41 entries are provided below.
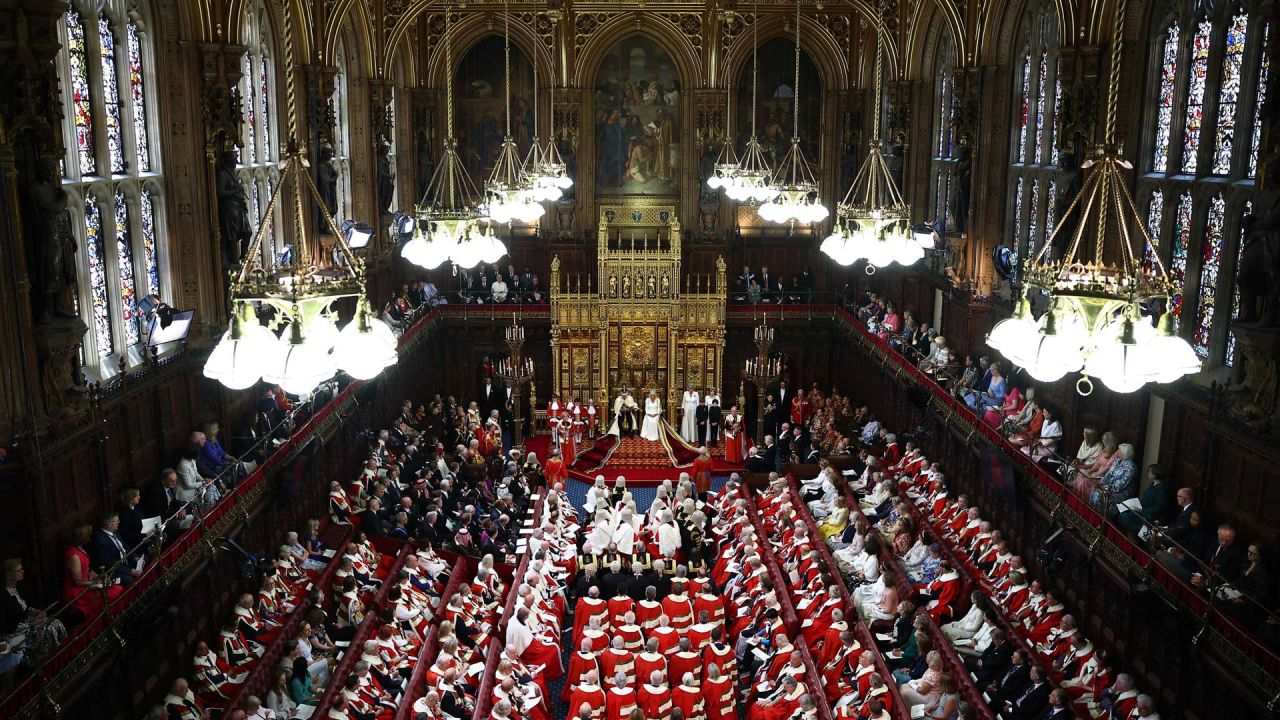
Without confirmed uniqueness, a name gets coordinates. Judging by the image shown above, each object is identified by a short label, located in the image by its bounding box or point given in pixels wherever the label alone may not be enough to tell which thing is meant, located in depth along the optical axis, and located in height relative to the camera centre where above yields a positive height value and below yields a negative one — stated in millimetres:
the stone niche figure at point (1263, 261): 11383 -686
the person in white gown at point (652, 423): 26000 -5569
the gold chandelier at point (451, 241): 10422 -493
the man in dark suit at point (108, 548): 11883 -4026
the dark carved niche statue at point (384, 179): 25703 +244
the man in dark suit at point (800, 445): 24203 -5643
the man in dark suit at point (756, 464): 23109 -5796
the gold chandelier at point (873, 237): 11586 -470
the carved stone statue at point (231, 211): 16438 -353
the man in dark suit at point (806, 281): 29328 -2407
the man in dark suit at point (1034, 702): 12711 -5930
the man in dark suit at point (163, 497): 13609 -3931
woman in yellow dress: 19234 -5872
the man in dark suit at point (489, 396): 27875 -5336
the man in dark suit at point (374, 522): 18484 -5683
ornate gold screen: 27375 -3497
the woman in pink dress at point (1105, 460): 15086 -3744
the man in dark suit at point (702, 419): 26484 -5540
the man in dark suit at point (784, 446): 24609 -5804
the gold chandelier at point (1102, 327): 6309 -796
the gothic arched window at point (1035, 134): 19188 +1120
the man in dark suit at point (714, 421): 26547 -5634
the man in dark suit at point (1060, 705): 12203 -5759
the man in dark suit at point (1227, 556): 11938 -3986
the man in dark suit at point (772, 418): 26831 -5591
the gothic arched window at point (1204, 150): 13578 +611
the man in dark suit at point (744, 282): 29189 -2430
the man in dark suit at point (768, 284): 29248 -2488
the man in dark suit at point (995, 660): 13680 -5899
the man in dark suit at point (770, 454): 23859 -5763
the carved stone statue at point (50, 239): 11312 -553
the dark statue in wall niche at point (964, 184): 21625 +201
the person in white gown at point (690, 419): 26703 -5587
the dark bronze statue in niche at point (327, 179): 20812 +185
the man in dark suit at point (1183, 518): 12945 -3895
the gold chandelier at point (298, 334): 5984 -832
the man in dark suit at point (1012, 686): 13000 -5903
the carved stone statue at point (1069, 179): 16219 +240
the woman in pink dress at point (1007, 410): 17609 -3565
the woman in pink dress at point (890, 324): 24192 -2999
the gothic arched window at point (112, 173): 13586 +189
